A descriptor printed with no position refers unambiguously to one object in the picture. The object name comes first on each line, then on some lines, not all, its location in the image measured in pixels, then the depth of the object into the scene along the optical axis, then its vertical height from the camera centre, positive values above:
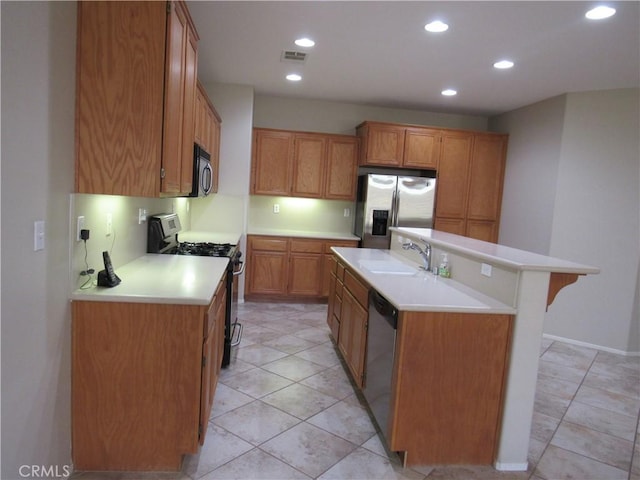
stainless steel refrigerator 5.33 +0.03
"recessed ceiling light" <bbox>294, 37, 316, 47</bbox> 3.51 +1.30
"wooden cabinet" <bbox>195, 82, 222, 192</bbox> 3.36 +0.59
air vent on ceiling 3.84 +1.30
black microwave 3.11 +0.16
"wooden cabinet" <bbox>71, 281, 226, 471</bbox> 2.01 -0.91
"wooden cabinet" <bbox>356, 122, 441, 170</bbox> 5.43 +0.78
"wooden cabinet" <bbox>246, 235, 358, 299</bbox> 5.36 -0.82
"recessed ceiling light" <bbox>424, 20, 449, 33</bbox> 3.05 +1.31
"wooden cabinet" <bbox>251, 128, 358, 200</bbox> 5.44 +0.47
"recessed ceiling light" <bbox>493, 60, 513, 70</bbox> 3.80 +1.33
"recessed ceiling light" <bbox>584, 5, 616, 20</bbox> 2.71 +1.33
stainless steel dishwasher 2.29 -0.84
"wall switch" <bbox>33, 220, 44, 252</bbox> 1.66 -0.20
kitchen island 2.18 -0.75
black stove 3.32 -0.46
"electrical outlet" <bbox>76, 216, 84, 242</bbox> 2.04 -0.20
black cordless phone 2.15 -0.44
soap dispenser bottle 2.95 -0.39
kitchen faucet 3.20 -0.32
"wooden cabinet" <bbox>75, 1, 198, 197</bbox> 1.92 +0.42
